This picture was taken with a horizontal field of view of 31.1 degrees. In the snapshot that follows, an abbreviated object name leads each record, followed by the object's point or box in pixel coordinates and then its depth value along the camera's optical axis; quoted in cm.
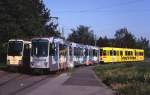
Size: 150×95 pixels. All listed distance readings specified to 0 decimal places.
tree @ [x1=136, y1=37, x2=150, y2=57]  9698
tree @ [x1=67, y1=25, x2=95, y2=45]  8468
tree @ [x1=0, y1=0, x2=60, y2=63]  3261
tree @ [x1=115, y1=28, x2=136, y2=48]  8992
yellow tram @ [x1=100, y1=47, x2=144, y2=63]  4289
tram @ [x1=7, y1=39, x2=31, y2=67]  2407
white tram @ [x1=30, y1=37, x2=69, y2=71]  2132
